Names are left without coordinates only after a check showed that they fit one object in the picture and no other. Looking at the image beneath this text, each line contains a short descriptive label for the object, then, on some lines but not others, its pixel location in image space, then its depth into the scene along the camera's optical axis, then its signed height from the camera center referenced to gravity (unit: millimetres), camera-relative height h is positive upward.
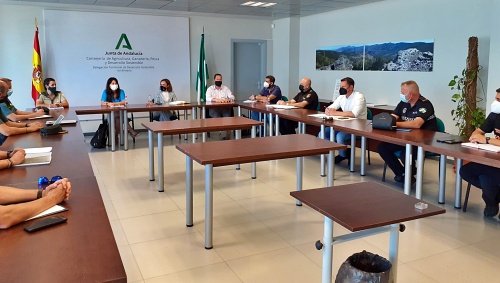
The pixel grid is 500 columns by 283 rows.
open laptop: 4245 -376
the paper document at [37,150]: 2961 -456
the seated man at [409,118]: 4281 -303
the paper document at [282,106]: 6355 -275
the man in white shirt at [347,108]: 5262 -253
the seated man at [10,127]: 3688 -373
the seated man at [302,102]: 6512 -211
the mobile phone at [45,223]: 1578 -533
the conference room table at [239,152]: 2963 -485
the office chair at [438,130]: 4470 -452
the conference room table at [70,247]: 1264 -557
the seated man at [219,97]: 7633 -163
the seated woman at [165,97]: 7543 -162
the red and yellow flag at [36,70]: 7164 +308
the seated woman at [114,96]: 6891 -136
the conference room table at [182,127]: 4310 -419
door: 9297 +498
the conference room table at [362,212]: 1792 -558
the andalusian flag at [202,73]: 8438 +313
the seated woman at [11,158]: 2518 -440
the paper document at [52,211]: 1726 -528
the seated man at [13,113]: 4781 -309
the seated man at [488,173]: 3443 -721
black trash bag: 1748 -807
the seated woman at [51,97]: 6438 -146
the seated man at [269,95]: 7281 -114
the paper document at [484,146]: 3125 -446
